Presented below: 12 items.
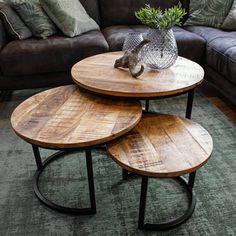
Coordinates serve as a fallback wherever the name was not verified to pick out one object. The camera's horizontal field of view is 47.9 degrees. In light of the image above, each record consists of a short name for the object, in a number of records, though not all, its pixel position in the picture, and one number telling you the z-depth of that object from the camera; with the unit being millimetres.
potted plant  1430
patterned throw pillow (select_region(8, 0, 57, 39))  2293
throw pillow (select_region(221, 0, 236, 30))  2529
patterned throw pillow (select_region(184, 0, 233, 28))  2633
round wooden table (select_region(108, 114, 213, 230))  1049
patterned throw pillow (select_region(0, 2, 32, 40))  2244
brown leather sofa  2154
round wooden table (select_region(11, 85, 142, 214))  1079
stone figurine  1435
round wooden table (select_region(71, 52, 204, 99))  1323
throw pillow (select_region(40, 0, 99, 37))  2348
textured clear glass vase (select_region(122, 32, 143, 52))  1566
